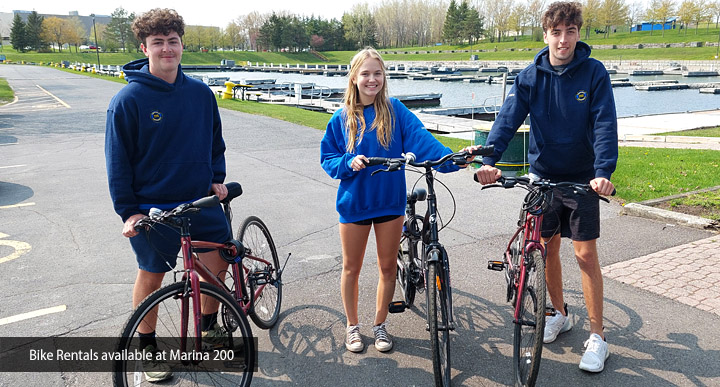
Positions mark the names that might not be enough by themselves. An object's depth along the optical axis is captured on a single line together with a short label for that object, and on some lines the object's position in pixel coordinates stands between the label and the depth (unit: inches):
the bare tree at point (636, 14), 4485.7
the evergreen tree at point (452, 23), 4880.9
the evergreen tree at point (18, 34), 4175.7
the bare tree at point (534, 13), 4822.6
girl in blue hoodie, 135.4
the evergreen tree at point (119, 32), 4232.3
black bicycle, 123.3
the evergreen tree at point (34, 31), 4212.6
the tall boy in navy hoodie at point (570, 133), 130.6
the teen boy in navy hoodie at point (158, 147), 119.1
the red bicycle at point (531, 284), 122.6
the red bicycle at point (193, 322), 111.0
